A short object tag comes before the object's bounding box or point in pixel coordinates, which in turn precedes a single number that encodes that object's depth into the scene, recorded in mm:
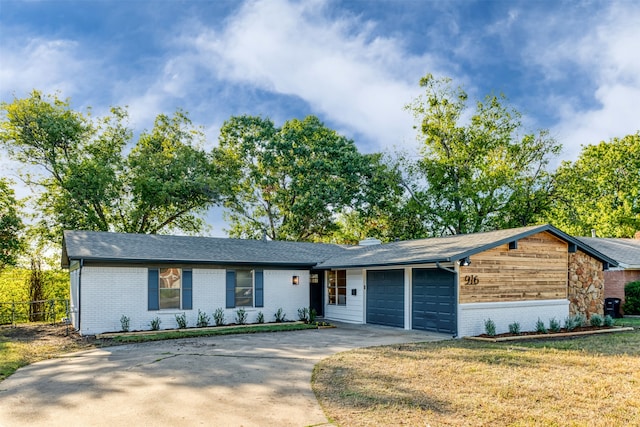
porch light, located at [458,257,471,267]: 12612
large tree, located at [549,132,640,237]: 31875
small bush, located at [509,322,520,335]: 13055
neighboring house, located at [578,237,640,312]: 19781
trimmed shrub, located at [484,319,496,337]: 12750
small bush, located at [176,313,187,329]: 15078
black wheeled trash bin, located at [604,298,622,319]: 18703
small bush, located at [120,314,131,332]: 14219
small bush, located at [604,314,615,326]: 14672
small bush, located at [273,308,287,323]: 17062
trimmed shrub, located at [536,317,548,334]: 13375
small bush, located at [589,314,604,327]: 14625
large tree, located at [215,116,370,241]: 28578
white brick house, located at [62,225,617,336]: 13312
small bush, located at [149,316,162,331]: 14625
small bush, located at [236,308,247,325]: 16219
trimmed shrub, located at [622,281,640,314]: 19562
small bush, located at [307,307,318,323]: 16453
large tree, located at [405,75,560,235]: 29219
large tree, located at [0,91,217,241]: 24469
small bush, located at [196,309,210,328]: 15469
